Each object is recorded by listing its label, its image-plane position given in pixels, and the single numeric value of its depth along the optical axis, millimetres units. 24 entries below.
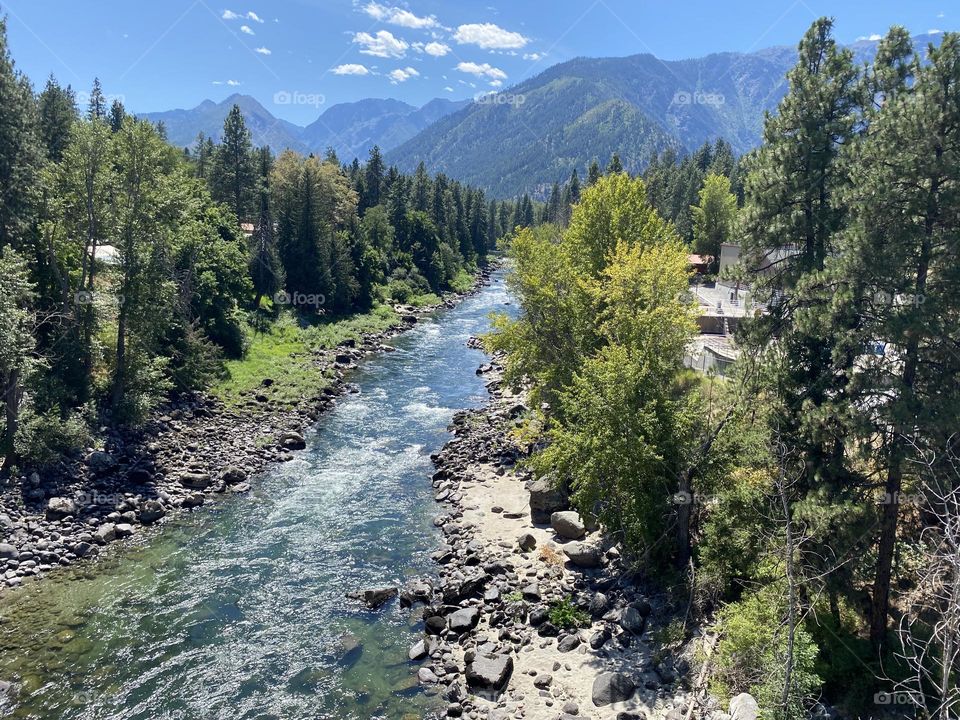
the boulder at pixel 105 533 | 23312
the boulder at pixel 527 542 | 23703
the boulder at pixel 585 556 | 22109
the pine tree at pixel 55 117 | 51562
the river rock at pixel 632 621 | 18344
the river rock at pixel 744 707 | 12994
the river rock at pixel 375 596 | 20547
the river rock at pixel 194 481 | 28078
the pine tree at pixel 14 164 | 27797
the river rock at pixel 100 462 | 26791
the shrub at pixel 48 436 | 24641
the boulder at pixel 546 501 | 26094
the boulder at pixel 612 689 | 15875
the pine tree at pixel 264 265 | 58344
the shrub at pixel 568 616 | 19172
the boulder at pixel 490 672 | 16766
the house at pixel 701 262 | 73988
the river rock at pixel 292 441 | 33625
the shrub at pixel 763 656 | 12406
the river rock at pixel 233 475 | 29188
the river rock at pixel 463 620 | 19344
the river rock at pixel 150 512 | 25125
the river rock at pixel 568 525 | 24047
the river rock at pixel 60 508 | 23719
